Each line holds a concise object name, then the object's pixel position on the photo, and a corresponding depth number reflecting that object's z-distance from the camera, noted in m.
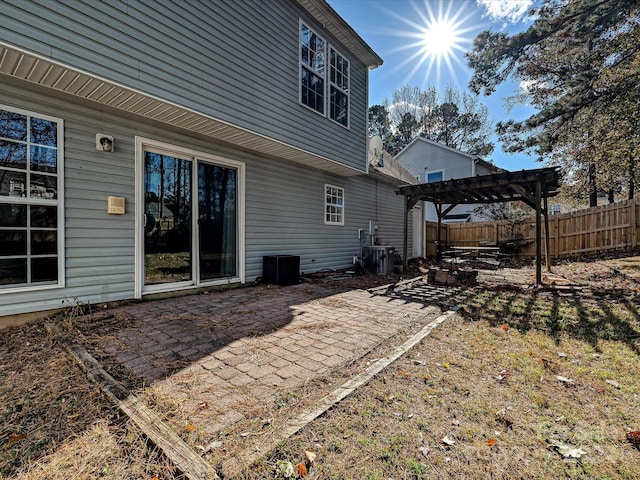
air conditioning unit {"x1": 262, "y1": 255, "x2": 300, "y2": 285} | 6.22
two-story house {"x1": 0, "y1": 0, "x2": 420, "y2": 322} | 3.48
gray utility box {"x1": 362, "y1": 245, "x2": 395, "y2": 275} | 8.43
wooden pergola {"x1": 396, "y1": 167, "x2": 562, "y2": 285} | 6.66
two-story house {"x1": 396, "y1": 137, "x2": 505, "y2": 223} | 17.56
